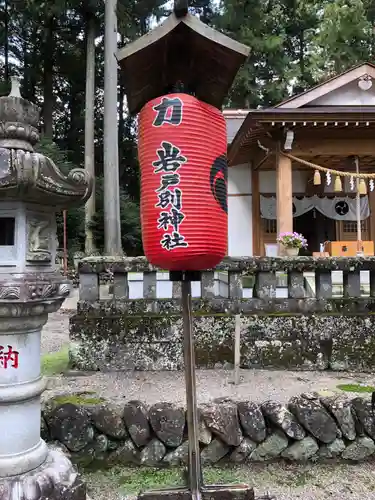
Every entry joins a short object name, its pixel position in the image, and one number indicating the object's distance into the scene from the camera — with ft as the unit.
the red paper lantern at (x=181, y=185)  8.41
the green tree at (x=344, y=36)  62.28
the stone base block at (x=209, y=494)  8.81
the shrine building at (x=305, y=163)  28.96
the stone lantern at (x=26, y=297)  7.86
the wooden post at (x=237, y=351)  14.85
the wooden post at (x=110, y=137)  49.14
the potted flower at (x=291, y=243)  26.66
